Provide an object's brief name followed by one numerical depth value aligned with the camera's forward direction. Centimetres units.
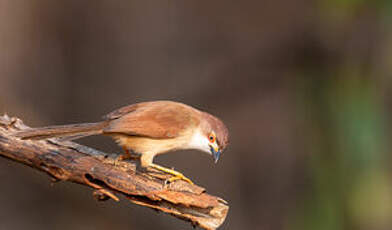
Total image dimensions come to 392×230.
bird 854
